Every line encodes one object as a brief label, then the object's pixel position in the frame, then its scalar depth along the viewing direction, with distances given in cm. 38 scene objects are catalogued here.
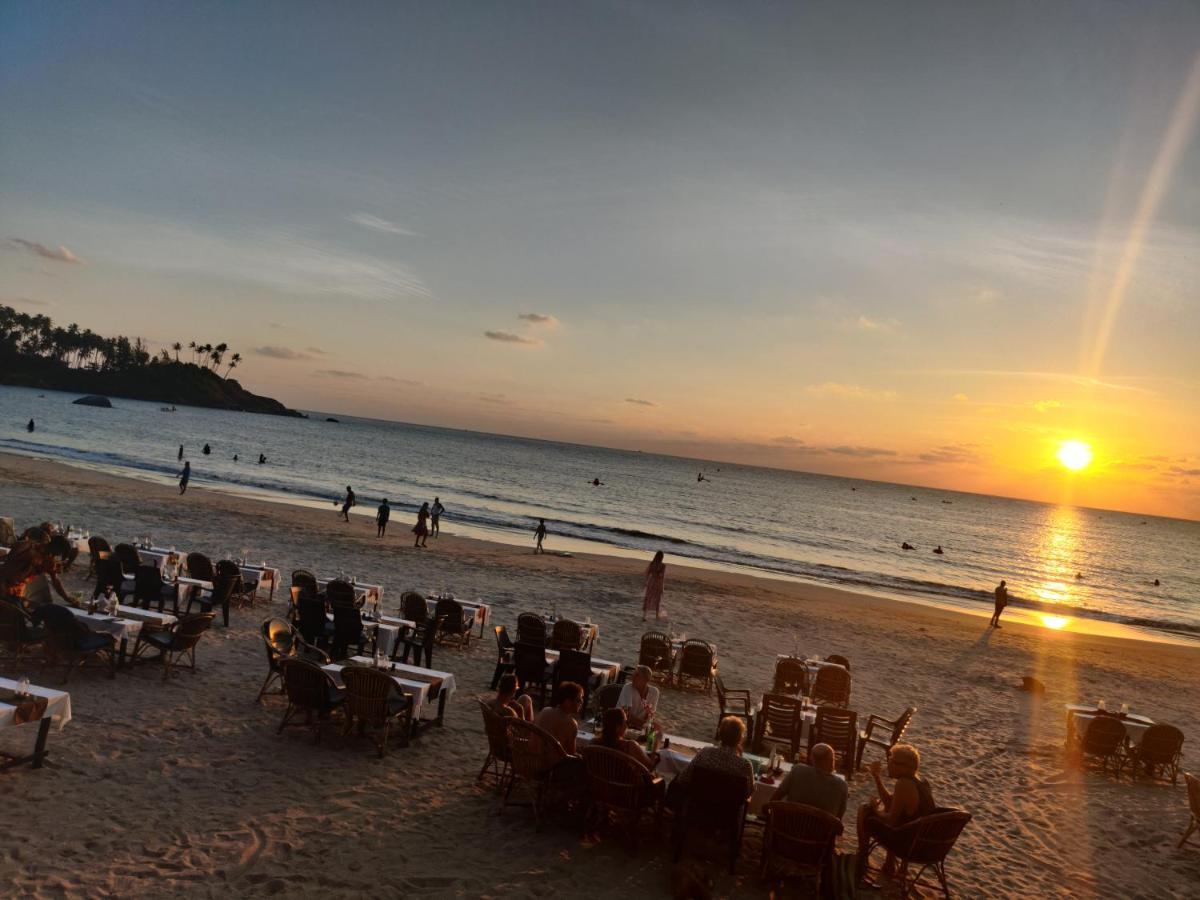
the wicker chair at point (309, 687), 764
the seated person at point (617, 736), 643
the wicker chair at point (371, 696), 764
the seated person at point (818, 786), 597
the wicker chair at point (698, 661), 1167
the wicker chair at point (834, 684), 1159
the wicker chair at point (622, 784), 627
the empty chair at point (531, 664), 1019
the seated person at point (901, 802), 601
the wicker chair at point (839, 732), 874
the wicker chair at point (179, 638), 891
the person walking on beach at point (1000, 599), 2497
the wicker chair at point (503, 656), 1057
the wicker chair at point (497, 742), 685
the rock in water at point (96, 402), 11450
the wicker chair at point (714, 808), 604
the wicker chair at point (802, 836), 573
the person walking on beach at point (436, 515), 2839
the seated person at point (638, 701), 794
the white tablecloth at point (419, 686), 810
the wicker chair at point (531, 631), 1101
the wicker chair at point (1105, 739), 1005
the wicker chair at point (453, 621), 1250
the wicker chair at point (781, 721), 891
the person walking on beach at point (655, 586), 1761
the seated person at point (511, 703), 725
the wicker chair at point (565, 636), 1202
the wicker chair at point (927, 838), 589
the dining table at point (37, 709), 614
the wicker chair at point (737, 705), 945
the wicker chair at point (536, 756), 659
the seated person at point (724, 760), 607
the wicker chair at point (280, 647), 845
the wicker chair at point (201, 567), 1317
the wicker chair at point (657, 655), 1220
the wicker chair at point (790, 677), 1177
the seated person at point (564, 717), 680
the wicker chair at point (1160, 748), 996
